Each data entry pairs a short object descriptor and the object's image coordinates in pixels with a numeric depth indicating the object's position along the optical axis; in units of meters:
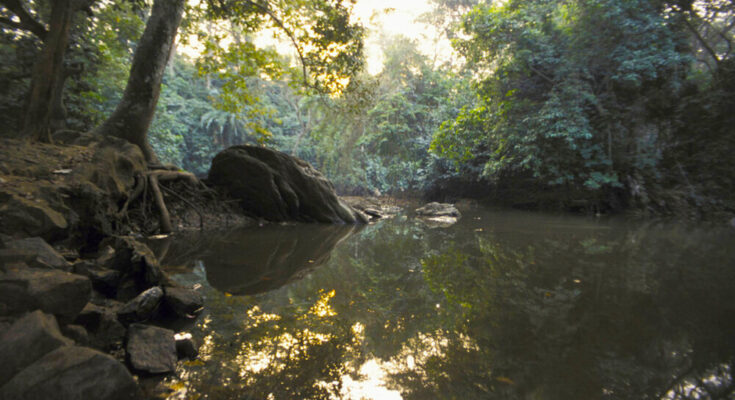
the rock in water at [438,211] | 9.20
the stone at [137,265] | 2.07
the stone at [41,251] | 1.79
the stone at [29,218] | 2.33
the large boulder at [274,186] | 6.91
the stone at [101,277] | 1.98
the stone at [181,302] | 1.85
